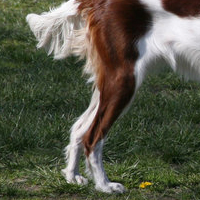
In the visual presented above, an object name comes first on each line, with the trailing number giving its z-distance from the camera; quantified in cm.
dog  866
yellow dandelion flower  891
